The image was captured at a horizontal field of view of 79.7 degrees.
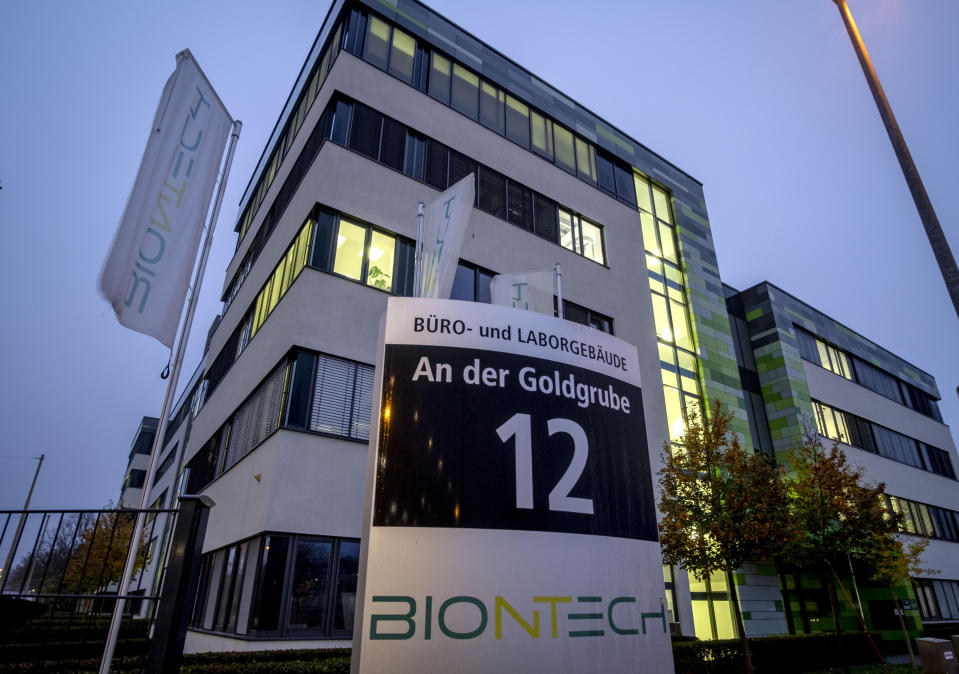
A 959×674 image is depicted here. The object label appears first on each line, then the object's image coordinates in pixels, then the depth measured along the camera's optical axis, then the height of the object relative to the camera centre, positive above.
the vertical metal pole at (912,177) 7.63 +5.72
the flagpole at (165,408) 6.43 +2.37
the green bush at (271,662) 9.58 -1.01
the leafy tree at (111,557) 34.97 +2.53
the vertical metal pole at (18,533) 6.45 +0.71
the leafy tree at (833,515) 19.22 +2.66
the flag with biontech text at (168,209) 7.95 +5.42
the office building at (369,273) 13.77 +10.80
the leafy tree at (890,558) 20.97 +1.51
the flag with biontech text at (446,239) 8.80 +5.22
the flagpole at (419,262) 7.22 +4.08
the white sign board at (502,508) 4.12 +0.67
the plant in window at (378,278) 16.65 +8.54
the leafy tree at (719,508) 16.02 +2.42
